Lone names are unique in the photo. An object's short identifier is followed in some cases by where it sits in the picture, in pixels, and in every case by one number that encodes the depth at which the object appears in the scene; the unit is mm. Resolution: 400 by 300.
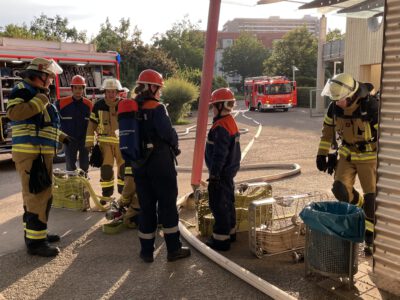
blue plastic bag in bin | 3373
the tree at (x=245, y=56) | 66250
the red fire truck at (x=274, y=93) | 26812
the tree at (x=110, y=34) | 44656
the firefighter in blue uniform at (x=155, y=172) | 3957
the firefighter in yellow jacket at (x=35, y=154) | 4301
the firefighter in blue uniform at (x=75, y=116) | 6654
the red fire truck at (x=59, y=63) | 9836
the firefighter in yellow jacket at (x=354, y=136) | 4062
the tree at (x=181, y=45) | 56531
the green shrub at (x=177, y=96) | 21109
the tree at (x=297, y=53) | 43938
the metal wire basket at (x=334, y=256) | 3398
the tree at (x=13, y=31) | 34841
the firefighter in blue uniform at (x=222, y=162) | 4215
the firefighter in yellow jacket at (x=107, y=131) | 5980
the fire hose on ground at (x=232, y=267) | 3279
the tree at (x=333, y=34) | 53188
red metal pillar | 5531
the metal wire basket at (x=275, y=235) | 4113
